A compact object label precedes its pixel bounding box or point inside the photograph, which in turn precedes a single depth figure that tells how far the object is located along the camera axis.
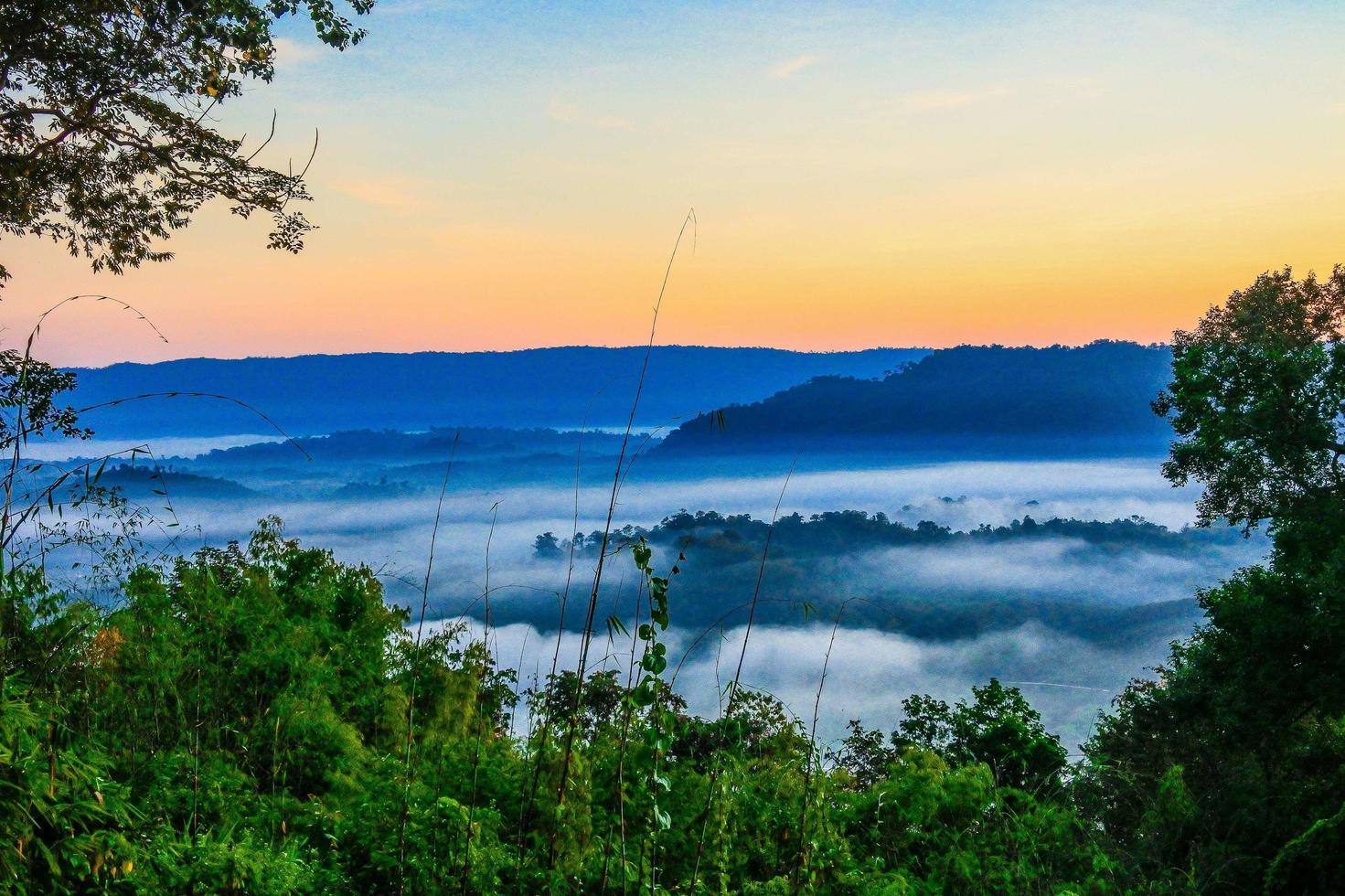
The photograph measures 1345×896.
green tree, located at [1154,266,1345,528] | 14.27
